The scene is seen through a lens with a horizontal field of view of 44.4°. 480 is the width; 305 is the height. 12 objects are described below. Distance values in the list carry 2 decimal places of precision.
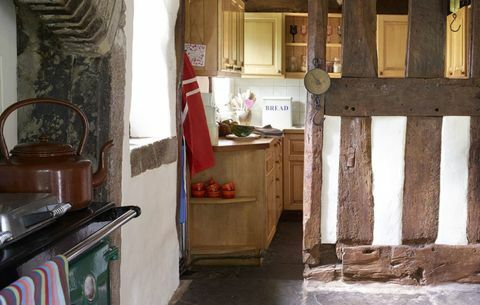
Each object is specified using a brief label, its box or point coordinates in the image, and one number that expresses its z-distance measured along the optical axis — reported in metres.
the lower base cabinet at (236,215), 4.52
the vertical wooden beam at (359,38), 3.88
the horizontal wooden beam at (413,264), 4.00
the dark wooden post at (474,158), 3.91
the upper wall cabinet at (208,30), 4.41
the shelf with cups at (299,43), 7.11
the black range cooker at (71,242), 1.31
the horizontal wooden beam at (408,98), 3.92
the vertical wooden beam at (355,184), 3.96
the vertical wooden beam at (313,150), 3.90
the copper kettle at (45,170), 1.69
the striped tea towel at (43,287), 1.17
